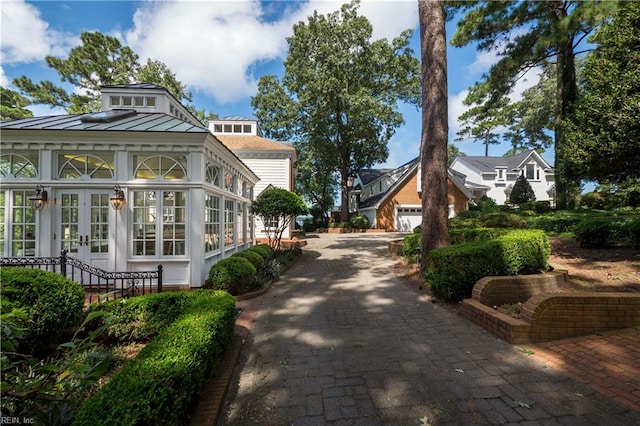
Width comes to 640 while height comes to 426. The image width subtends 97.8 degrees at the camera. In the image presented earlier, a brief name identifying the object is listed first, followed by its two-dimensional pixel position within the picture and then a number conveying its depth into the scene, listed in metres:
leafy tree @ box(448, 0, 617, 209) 11.17
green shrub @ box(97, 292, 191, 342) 3.90
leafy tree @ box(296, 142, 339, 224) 27.33
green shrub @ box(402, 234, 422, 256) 9.21
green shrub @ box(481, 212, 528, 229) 10.27
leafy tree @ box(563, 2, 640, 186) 7.00
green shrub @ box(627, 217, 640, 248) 7.43
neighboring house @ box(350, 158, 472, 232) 24.47
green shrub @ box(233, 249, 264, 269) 7.52
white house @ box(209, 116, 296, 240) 16.95
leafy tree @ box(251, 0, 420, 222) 23.11
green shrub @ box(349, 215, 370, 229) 25.89
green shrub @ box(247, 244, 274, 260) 8.87
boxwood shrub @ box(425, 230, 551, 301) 5.21
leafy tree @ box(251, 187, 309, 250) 10.09
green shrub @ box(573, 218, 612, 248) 7.89
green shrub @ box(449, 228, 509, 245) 7.56
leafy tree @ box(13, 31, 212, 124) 23.33
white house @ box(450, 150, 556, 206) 30.67
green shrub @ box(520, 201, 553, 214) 17.33
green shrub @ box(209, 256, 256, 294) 6.03
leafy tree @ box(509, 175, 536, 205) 23.70
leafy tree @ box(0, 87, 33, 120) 20.50
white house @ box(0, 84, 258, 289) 6.50
